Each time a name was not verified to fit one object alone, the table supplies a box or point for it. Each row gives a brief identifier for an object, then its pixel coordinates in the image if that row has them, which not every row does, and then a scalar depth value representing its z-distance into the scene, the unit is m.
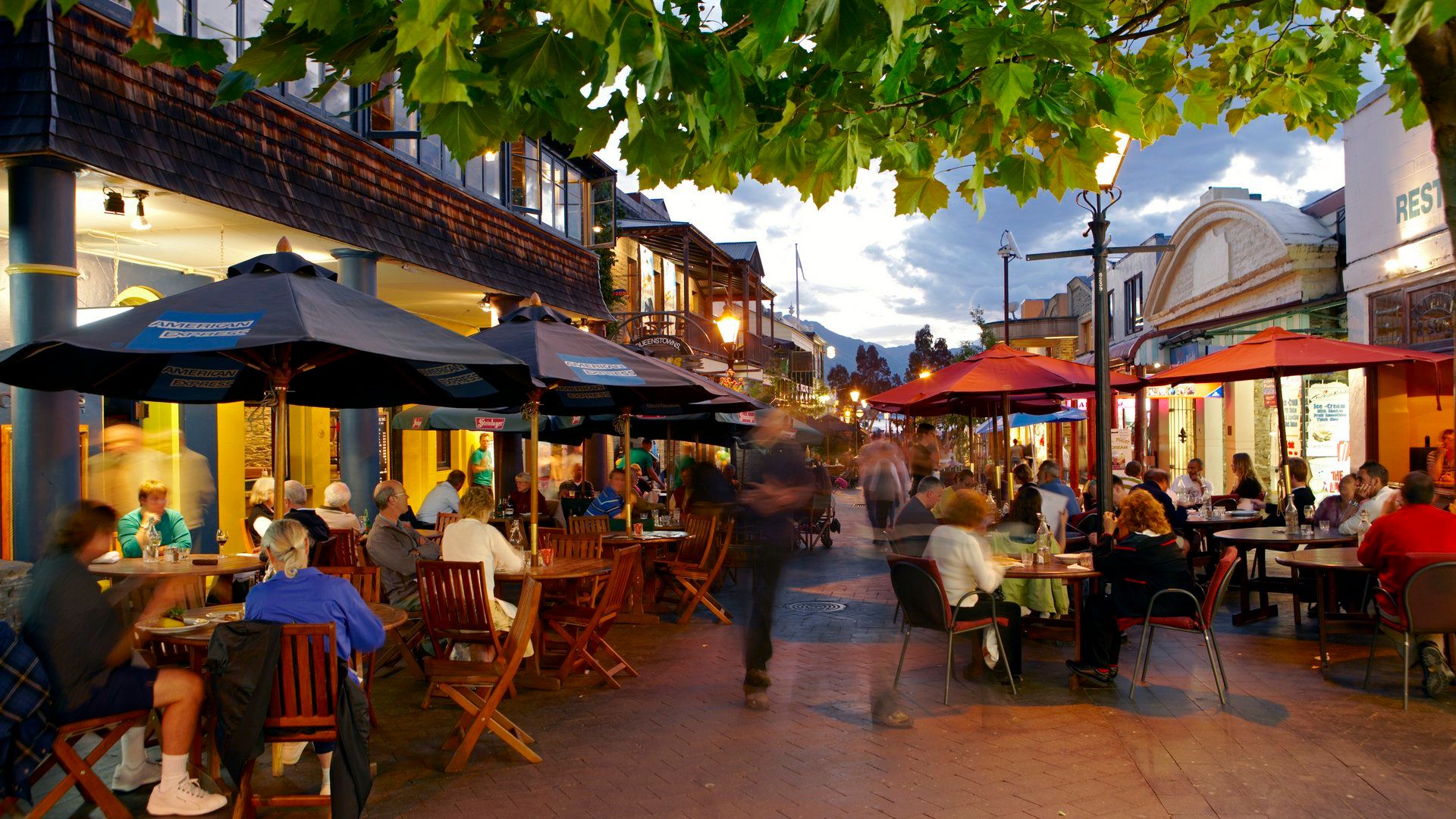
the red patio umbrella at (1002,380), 10.08
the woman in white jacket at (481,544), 6.62
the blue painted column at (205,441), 11.19
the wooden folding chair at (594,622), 6.98
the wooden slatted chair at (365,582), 5.96
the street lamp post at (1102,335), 8.25
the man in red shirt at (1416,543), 6.57
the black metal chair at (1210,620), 6.44
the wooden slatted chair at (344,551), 7.77
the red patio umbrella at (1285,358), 9.59
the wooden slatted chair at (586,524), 10.27
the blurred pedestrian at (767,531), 6.86
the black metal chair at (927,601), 6.74
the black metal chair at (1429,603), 6.32
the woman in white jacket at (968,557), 6.80
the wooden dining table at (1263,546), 8.76
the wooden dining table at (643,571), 9.88
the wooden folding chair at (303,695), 4.42
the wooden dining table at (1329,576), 7.38
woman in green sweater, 7.68
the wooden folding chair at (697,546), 10.02
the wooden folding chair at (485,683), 5.34
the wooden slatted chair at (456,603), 6.14
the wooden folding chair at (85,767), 4.28
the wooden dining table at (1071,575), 6.89
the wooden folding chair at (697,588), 9.77
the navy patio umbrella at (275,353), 5.14
